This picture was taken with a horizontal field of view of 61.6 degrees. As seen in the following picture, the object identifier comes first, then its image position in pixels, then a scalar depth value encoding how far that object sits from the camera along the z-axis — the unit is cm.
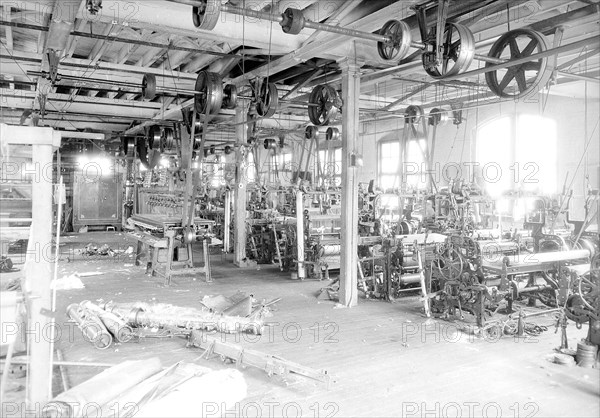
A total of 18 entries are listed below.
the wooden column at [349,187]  645
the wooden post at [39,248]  286
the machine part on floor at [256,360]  377
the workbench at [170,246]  778
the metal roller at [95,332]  454
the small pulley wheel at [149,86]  648
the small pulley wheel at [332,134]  1046
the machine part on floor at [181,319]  491
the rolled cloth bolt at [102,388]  300
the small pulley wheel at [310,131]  1052
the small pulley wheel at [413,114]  830
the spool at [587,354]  414
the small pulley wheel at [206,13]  345
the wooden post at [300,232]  822
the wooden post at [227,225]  1021
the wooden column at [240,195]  954
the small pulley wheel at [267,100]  664
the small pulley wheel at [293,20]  392
